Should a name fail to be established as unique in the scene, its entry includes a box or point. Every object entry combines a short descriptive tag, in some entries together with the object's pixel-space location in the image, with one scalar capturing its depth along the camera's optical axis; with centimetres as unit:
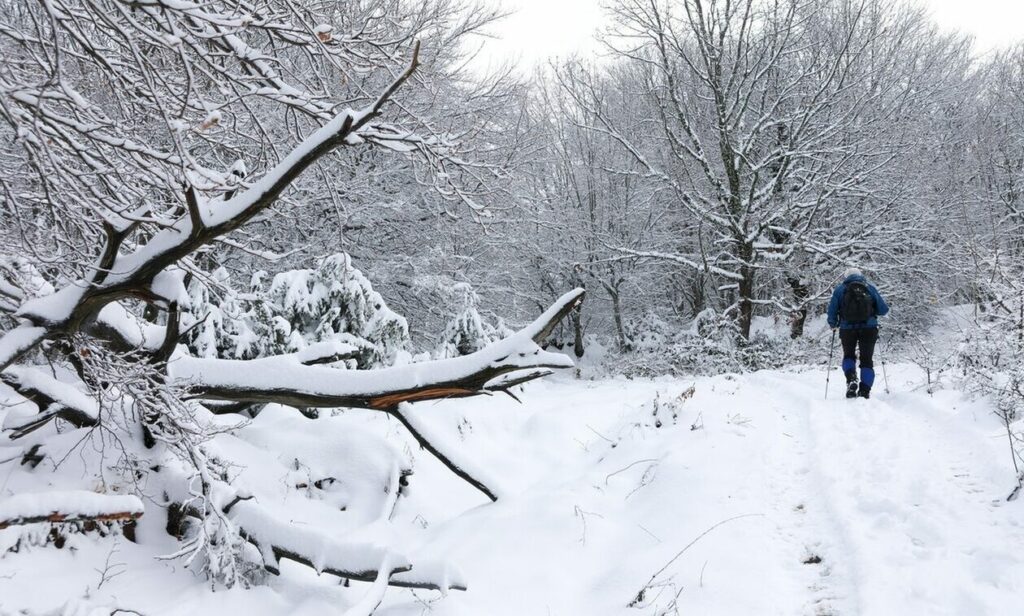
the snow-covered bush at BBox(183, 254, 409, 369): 736
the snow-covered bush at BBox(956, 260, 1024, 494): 537
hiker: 813
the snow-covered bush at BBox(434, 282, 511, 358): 1059
